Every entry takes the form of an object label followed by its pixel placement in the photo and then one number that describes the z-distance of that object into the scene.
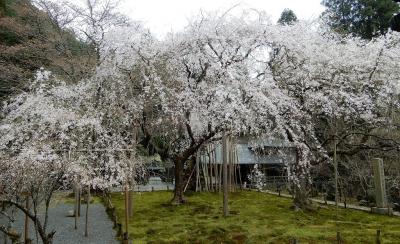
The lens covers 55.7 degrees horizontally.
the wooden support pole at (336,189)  10.44
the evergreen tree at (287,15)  25.39
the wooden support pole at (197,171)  15.80
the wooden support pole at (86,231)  9.54
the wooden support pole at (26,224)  7.56
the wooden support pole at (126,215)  8.34
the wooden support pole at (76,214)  10.24
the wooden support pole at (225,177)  11.29
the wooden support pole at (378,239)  7.49
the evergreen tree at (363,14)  21.00
